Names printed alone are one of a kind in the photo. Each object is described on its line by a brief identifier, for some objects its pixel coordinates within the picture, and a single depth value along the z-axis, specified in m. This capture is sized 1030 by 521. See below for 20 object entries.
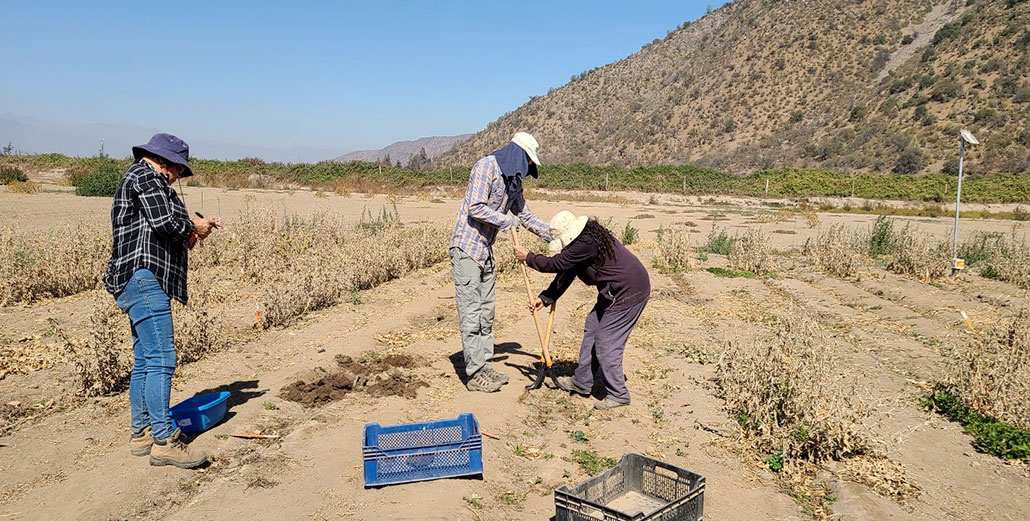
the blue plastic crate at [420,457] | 4.23
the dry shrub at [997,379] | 5.63
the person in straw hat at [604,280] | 5.54
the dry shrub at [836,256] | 12.45
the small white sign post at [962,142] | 11.93
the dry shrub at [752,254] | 12.68
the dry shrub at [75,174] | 29.11
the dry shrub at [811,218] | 20.94
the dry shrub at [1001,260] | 11.65
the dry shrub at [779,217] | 22.81
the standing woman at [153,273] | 4.30
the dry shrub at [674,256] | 12.73
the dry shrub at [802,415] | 4.84
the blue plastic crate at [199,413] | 4.88
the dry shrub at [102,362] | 5.64
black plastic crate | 3.69
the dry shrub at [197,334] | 6.62
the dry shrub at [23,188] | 22.92
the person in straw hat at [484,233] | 5.68
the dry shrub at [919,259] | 12.05
